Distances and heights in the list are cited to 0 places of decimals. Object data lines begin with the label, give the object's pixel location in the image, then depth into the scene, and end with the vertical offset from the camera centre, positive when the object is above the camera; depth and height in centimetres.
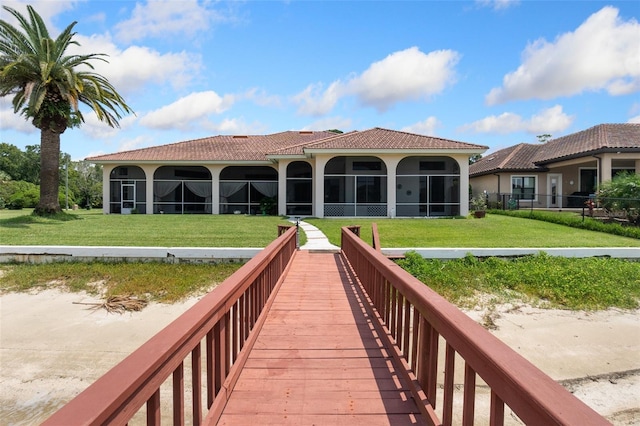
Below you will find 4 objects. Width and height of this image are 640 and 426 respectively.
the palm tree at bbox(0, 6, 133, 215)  1449 +479
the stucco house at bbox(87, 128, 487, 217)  1911 +168
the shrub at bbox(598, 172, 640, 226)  1395 +47
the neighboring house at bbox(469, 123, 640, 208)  1933 +260
